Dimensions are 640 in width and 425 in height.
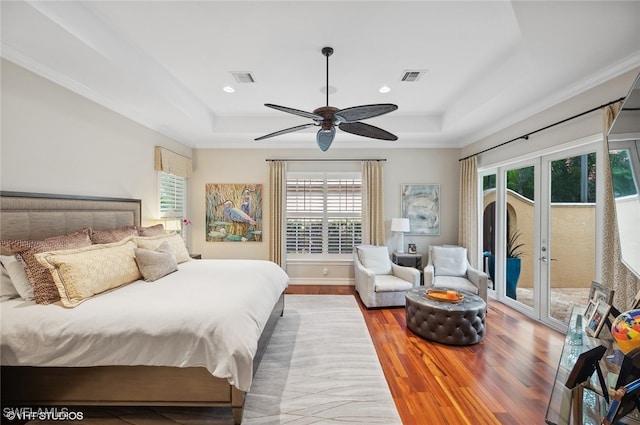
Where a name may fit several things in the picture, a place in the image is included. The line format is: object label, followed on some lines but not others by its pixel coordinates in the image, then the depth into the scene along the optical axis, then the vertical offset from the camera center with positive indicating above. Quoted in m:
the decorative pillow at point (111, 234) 2.71 -0.25
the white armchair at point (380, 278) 4.07 -1.08
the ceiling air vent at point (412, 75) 3.18 +1.66
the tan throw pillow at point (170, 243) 2.94 -0.37
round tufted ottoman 2.95 -1.22
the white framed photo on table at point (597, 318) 1.65 -0.68
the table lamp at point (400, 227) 4.93 -0.28
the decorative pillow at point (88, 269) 1.96 -0.47
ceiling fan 2.29 +0.87
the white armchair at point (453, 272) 3.97 -0.97
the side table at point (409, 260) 4.88 -0.88
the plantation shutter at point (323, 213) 5.51 -0.03
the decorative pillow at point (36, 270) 1.94 -0.43
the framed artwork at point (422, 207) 5.34 +0.10
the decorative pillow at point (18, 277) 1.96 -0.48
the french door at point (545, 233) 3.06 -0.28
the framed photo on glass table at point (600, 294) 1.76 -0.57
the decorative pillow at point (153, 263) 2.60 -0.52
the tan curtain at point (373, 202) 5.27 +0.19
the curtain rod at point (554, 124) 2.55 +1.04
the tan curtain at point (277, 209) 5.31 +0.05
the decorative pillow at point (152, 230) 3.33 -0.24
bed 1.74 -0.91
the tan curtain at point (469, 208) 4.73 +0.07
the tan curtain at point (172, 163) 4.22 +0.83
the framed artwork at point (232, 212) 5.38 -0.01
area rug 1.92 -1.47
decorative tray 3.20 -1.03
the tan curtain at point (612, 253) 2.37 -0.39
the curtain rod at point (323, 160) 5.34 +1.05
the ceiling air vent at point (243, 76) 3.19 +1.65
